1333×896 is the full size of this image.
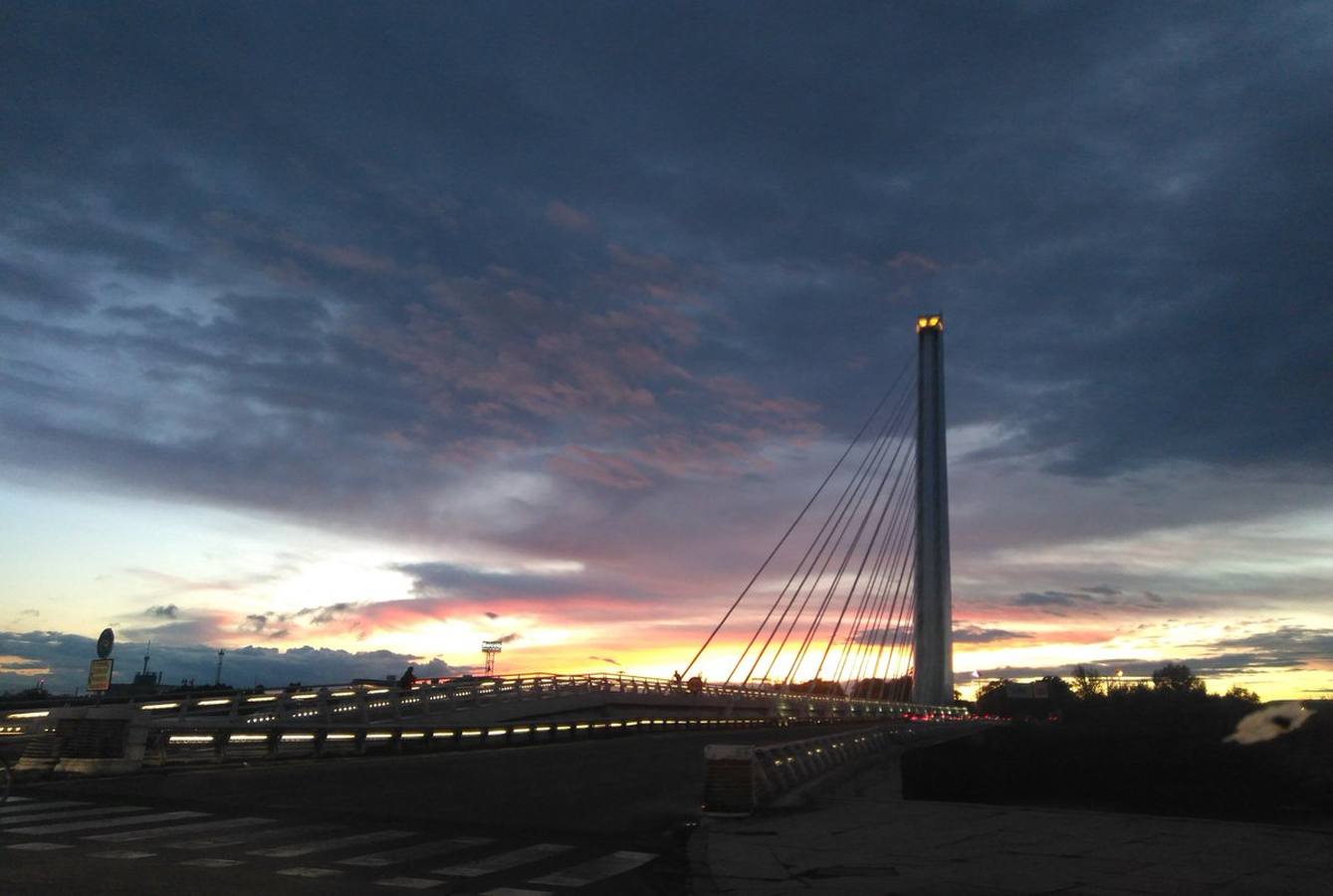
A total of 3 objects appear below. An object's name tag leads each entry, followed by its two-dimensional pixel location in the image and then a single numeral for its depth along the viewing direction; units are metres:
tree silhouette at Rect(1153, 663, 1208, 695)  181.12
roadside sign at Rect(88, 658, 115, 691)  28.17
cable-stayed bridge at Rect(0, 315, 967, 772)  21.97
